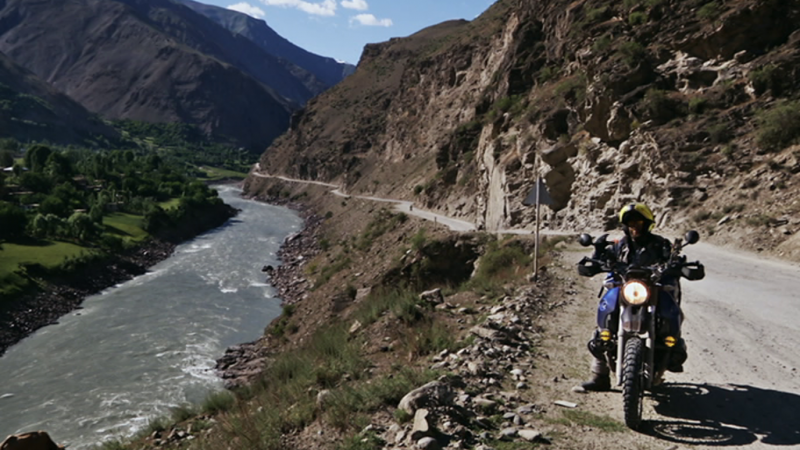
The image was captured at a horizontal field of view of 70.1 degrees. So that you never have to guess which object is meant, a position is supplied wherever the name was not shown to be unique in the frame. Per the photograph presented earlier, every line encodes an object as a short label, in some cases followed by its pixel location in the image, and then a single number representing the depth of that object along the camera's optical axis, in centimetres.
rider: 579
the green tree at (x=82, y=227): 4769
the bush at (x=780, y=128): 1784
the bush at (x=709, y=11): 2331
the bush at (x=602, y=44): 2766
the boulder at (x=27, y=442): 737
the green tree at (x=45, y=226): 4672
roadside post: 1387
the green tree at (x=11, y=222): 4478
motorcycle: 505
